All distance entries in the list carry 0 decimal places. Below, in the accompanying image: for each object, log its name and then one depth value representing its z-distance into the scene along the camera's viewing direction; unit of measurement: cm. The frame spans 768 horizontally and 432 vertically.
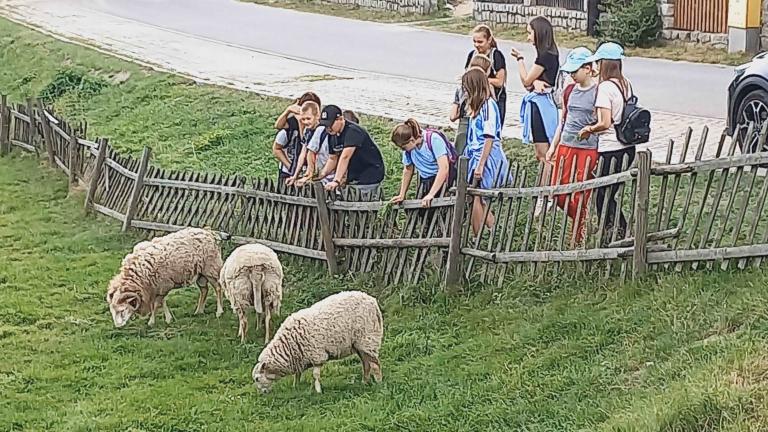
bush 2278
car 1062
